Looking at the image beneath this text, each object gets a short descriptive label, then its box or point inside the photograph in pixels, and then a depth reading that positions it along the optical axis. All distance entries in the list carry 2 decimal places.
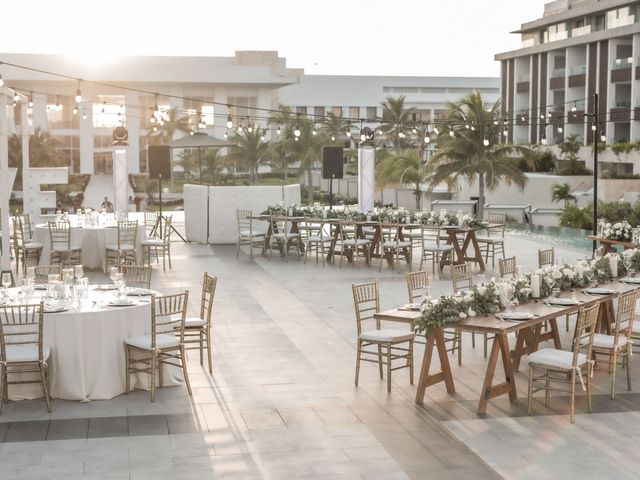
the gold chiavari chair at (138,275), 12.02
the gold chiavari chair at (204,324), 11.06
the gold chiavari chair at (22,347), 9.47
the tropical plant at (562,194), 39.16
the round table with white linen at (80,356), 9.85
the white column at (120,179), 25.48
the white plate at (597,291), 11.33
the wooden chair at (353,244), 20.45
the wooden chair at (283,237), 21.88
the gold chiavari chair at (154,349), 9.89
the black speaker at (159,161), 24.48
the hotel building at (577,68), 49.88
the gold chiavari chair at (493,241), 20.42
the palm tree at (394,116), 60.93
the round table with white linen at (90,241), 19.67
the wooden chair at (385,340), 10.26
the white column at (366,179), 24.80
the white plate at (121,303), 10.23
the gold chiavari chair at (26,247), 19.25
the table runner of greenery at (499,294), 9.51
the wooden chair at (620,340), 10.11
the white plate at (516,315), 9.71
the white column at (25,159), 19.82
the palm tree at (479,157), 33.38
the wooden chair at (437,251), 19.39
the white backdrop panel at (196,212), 24.69
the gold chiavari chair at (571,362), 9.30
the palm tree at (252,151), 50.78
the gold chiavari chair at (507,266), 13.03
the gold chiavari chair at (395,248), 20.08
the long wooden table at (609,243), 17.08
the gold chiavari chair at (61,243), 19.08
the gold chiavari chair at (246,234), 21.91
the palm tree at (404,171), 35.94
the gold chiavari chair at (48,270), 12.11
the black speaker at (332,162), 23.91
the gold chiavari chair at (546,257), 14.64
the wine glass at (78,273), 10.83
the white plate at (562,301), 10.52
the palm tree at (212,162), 50.81
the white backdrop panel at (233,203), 24.52
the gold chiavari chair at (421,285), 11.22
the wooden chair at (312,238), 21.19
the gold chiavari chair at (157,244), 19.70
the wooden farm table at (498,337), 9.44
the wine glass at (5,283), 10.56
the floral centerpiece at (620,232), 17.34
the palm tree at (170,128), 59.84
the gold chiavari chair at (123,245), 19.16
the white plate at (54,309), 9.86
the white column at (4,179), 16.17
